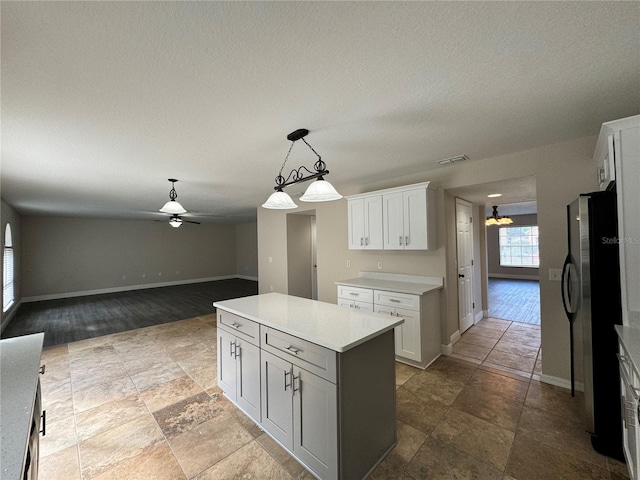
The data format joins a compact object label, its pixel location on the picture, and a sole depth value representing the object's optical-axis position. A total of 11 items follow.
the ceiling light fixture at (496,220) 6.37
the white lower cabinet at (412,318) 3.06
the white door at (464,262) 3.99
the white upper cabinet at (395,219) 3.31
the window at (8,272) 5.36
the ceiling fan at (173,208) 3.39
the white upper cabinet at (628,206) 1.69
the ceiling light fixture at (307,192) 2.00
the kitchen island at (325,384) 1.54
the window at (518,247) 9.48
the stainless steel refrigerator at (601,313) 1.79
